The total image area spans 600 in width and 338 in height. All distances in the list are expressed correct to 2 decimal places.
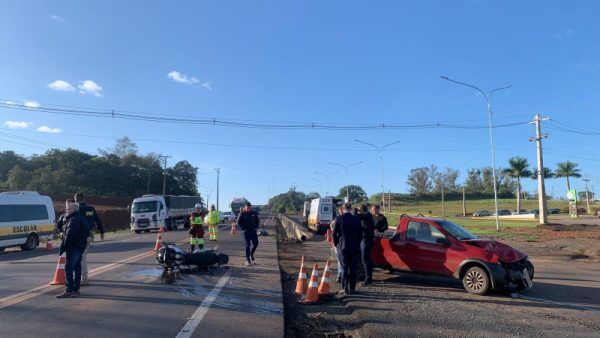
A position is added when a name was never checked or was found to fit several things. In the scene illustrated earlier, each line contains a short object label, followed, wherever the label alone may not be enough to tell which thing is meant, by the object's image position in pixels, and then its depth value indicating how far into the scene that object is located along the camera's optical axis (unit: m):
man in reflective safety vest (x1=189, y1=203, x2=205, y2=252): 15.69
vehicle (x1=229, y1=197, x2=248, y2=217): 71.50
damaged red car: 10.09
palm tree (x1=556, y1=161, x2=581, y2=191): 96.56
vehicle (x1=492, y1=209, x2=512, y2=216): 92.66
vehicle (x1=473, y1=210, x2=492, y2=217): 85.84
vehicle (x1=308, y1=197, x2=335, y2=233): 36.69
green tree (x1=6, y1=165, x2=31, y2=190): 77.00
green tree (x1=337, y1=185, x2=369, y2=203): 134.81
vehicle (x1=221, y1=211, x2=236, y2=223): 65.42
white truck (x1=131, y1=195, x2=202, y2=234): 36.69
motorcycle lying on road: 11.09
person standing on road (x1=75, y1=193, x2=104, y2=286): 9.89
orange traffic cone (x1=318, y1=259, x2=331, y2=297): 9.83
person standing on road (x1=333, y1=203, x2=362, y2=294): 10.15
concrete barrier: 31.34
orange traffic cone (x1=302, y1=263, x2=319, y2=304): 9.34
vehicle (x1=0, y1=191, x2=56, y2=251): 20.31
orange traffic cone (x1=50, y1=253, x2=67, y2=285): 10.08
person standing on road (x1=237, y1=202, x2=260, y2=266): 14.10
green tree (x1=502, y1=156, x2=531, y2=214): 76.38
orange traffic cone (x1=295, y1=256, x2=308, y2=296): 10.13
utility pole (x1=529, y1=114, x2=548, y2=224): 43.00
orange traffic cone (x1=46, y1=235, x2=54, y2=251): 21.46
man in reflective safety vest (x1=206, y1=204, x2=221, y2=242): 21.75
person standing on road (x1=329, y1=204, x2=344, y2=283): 10.63
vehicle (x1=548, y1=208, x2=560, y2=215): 92.07
